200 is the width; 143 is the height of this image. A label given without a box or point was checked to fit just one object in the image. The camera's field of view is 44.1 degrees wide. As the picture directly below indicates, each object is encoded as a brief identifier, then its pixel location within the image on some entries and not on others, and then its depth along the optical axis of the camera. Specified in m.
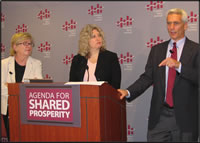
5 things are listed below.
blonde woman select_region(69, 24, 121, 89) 3.24
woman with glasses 3.23
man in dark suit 2.45
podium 2.04
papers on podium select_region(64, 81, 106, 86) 2.05
